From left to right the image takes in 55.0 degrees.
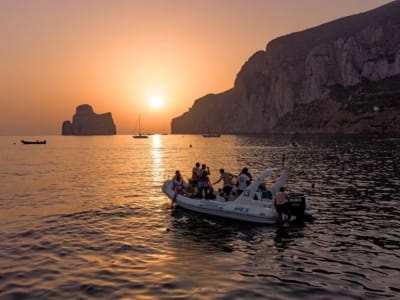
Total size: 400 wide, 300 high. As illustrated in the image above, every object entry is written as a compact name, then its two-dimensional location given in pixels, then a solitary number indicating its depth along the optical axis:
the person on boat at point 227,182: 24.77
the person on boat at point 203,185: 24.92
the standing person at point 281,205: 20.34
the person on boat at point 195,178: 25.61
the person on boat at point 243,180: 23.44
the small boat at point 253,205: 20.81
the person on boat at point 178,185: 26.16
